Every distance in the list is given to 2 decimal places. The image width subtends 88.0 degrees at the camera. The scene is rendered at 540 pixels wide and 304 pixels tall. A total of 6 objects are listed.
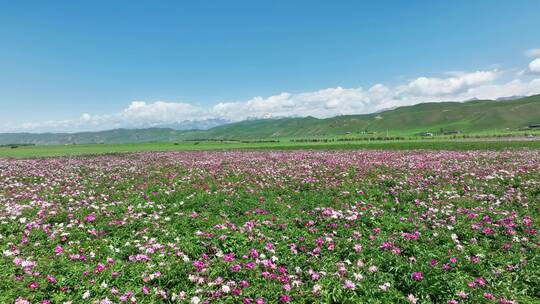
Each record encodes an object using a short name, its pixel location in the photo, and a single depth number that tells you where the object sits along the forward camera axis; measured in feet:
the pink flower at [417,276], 21.22
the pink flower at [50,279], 19.74
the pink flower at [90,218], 33.14
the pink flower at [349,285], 19.97
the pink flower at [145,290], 18.98
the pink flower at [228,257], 23.43
